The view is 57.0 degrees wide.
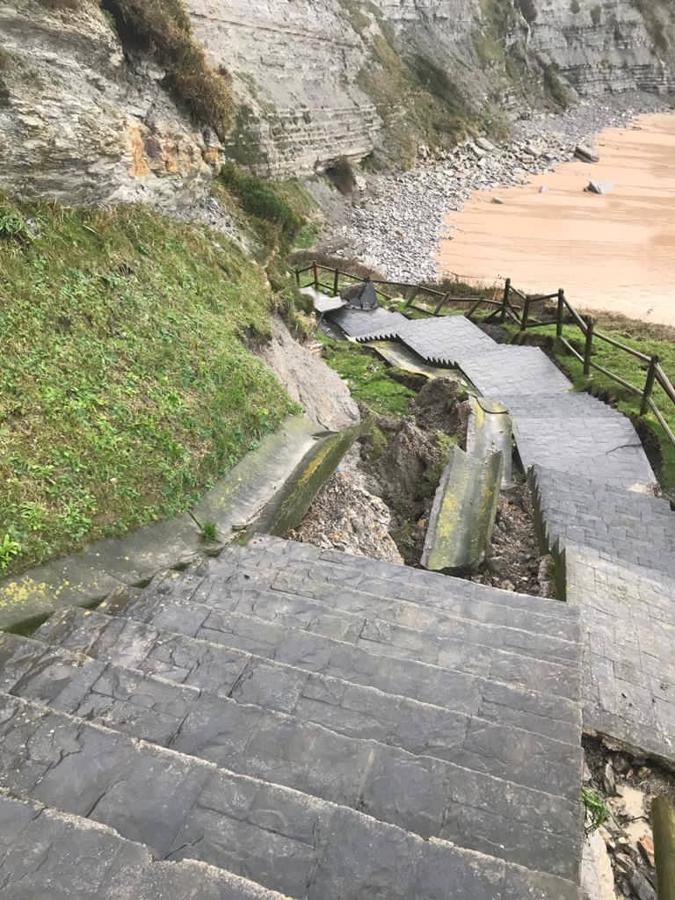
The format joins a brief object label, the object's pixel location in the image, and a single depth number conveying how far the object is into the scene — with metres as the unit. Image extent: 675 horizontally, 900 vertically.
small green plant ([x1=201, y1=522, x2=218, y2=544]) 5.94
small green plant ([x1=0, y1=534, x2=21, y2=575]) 4.43
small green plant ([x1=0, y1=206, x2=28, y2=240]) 6.40
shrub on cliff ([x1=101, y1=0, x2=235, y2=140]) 9.44
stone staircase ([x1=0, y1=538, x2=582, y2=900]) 2.18
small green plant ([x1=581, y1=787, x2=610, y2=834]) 3.54
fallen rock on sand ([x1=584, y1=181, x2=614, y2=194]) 35.94
